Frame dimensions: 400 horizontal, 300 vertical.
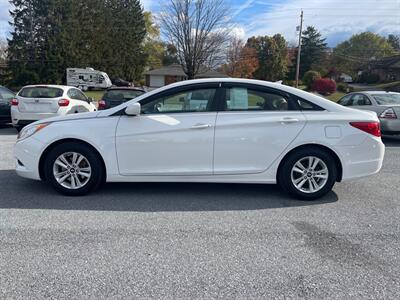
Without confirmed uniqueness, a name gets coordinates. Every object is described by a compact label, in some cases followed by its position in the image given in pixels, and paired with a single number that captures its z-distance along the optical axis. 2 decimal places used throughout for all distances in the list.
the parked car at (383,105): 9.38
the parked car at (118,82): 47.70
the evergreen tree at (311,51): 68.62
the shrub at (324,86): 41.72
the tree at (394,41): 89.71
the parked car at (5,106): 10.94
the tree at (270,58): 61.84
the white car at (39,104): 9.91
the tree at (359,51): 74.12
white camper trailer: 42.31
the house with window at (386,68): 61.00
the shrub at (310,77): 48.28
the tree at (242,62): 48.98
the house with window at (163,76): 58.22
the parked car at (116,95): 11.02
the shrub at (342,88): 46.47
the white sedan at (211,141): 4.55
